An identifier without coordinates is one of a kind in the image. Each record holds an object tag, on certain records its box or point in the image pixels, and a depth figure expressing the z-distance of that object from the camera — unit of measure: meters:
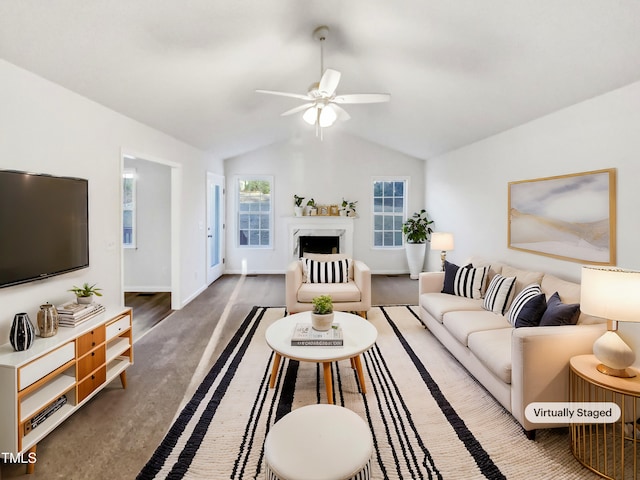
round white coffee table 2.36
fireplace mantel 7.09
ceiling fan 2.82
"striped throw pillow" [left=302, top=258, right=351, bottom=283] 4.44
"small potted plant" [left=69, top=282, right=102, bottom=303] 2.52
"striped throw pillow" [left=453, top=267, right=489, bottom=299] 3.62
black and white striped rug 1.85
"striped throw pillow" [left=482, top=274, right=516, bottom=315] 3.12
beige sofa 2.06
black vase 1.94
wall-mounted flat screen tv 2.04
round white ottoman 1.33
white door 6.17
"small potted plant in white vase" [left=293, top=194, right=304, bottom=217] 7.05
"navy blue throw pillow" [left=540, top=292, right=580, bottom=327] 2.34
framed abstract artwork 2.60
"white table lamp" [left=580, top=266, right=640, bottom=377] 1.82
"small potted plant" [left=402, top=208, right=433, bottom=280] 6.85
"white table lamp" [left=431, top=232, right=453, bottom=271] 4.60
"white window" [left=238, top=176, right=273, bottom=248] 7.27
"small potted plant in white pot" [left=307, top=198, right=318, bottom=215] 7.08
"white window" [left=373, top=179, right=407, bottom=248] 7.35
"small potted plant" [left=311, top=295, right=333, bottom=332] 2.71
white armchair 4.11
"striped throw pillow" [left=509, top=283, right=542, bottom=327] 2.71
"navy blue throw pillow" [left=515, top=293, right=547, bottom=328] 2.55
